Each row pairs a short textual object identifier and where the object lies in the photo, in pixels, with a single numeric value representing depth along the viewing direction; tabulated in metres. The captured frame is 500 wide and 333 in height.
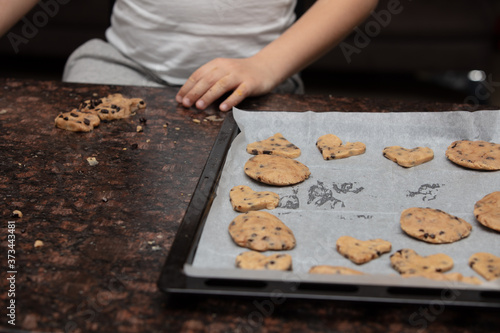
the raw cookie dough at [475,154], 1.02
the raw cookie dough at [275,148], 1.09
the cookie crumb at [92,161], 1.06
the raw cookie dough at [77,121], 1.19
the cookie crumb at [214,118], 1.27
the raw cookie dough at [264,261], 0.74
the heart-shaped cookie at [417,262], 0.75
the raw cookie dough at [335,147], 1.07
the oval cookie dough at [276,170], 0.99
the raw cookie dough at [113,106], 1.24
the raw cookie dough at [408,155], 1.04
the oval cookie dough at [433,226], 0.83
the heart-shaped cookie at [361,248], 0.76
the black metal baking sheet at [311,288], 0.67
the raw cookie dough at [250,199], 0.90
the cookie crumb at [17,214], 0.88
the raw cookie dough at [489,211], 0.85
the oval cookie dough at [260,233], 0.80
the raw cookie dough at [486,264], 0.73
